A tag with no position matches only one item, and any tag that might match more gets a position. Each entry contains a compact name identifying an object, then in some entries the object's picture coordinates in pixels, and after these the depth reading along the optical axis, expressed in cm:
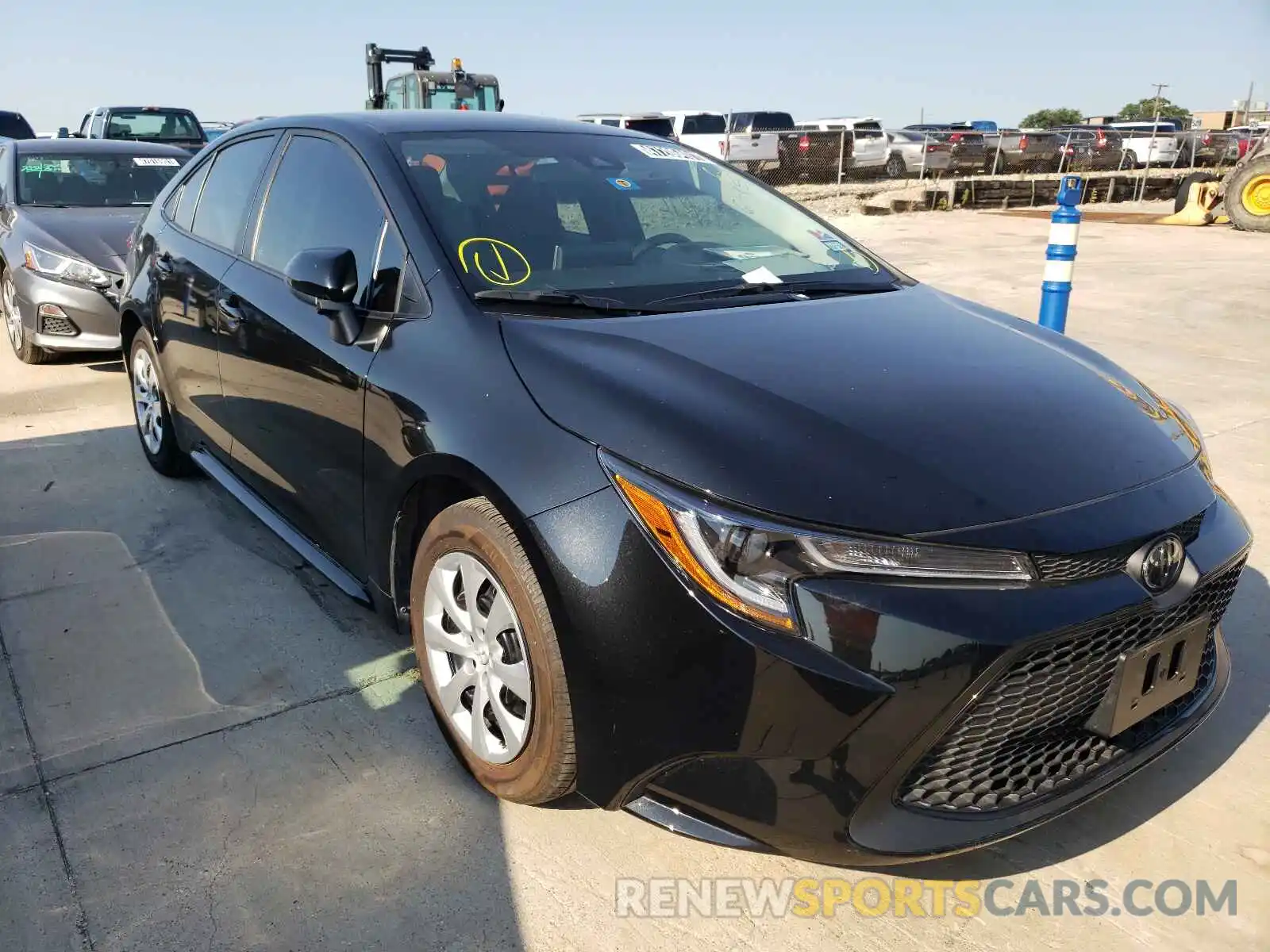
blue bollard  482
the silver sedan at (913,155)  2506
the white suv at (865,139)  2527
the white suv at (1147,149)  2848
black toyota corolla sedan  181
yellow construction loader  1468
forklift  1804
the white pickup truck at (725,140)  2248
